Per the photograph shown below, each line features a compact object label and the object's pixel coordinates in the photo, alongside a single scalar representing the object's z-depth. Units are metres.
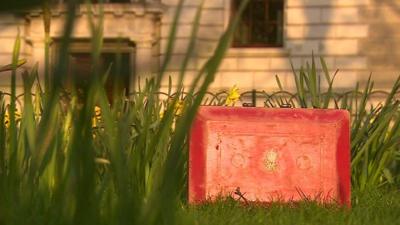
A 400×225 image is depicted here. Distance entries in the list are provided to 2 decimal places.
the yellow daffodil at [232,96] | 11.89
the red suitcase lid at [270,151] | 8.19
